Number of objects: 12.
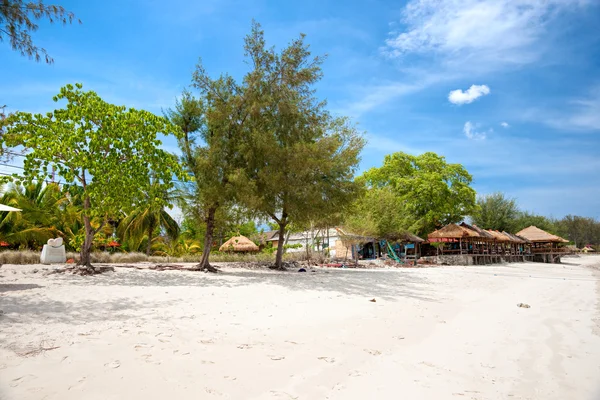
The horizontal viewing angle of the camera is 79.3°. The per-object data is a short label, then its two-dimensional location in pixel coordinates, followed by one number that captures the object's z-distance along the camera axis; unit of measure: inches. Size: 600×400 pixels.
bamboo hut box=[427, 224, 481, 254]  1200.8
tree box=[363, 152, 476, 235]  1517.0
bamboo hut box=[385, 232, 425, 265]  1160.3
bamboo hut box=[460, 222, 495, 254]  1307.9
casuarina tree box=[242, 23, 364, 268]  577.6
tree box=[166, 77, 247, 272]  585.0
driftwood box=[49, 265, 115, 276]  472.4
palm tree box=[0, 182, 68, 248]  778.2
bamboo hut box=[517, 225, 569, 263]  1652.3
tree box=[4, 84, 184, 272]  453.4
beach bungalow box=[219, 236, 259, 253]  1170.0
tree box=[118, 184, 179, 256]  1066.7
